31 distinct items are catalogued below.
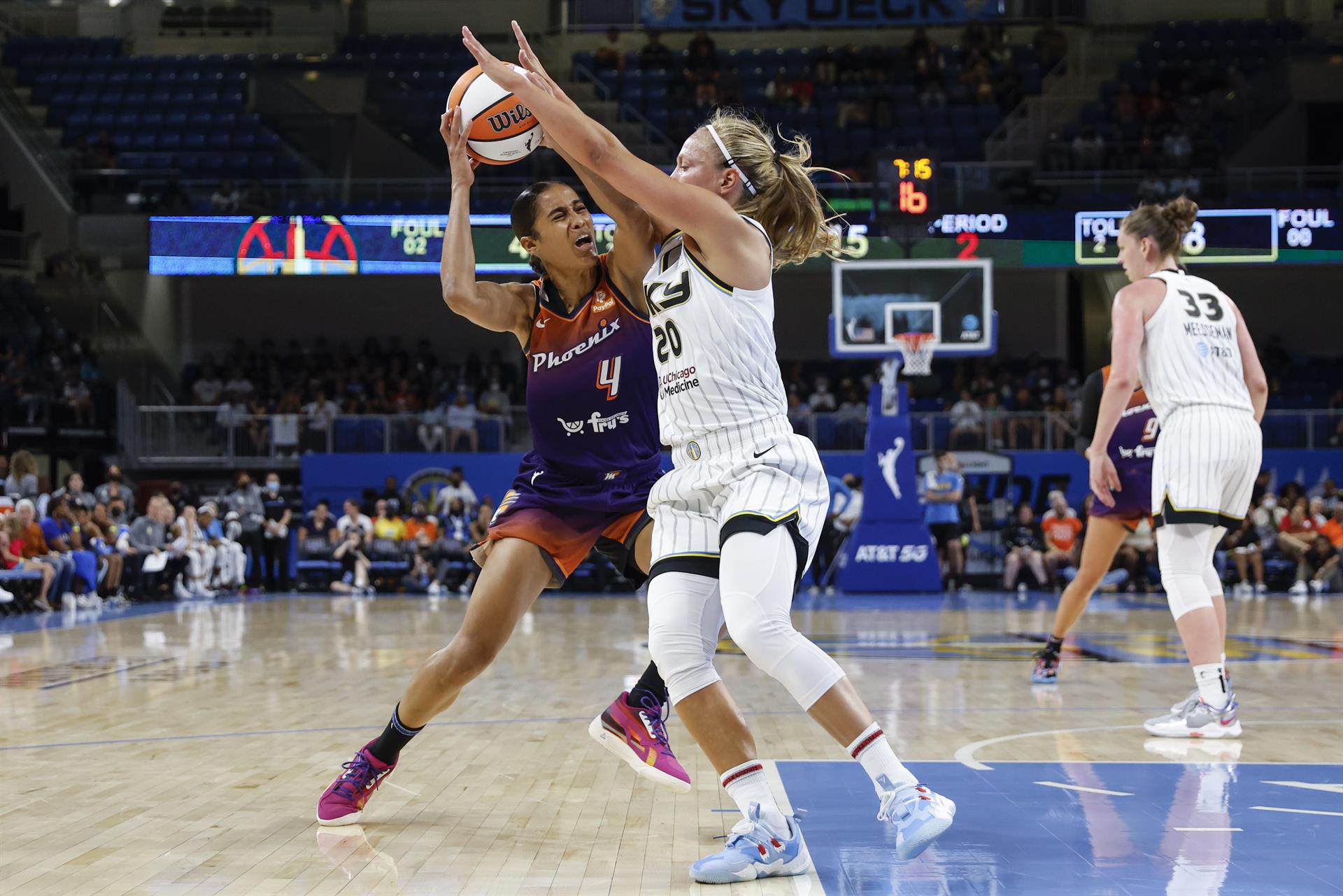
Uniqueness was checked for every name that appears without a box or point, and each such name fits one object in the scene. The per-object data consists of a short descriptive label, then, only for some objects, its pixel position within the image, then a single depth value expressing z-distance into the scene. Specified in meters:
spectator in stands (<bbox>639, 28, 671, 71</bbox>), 25.89
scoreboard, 18.91
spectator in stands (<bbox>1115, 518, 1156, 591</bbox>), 16.84
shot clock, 16.86
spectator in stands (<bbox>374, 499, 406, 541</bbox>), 17.55
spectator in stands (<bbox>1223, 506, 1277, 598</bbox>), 16.66
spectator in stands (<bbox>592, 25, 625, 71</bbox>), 25.83
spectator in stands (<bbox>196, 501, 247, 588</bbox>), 16.61
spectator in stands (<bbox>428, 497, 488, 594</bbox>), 17.14
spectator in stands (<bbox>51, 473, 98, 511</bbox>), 14.20
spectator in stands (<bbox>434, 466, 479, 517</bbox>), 17.78
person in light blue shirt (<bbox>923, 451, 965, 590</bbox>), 16.78
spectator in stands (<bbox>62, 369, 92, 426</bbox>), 20.27
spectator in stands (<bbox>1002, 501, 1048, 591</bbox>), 16.81
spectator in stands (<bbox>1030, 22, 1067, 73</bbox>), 25.78
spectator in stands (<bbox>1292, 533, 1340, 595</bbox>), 16.45
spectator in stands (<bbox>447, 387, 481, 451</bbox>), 19.94
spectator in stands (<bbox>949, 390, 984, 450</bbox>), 19.44
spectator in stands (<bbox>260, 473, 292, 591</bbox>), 18.06
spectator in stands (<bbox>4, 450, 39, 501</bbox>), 14.52
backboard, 16.27
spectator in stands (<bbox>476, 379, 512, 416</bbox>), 20.70
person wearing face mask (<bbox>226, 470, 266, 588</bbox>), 17.62
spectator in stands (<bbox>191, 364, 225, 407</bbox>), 23.05
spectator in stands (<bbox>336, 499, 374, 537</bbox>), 17.64
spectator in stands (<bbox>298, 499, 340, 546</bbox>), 17.67
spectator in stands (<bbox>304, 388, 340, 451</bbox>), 20.00
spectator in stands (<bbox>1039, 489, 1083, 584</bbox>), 16.86
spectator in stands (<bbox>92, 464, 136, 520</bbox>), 15.83
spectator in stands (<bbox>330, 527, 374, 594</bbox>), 17.25
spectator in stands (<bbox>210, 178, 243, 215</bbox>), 20.42
